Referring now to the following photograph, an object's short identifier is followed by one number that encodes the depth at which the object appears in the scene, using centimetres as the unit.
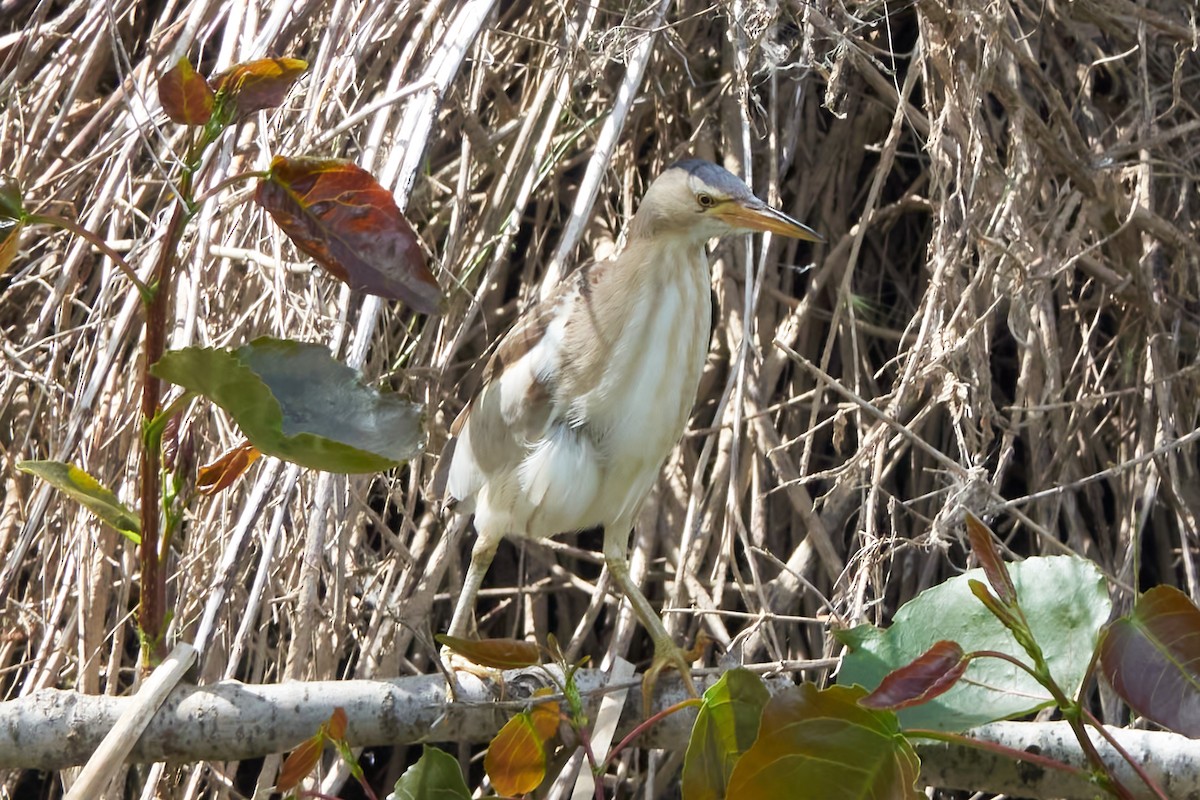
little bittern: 579
